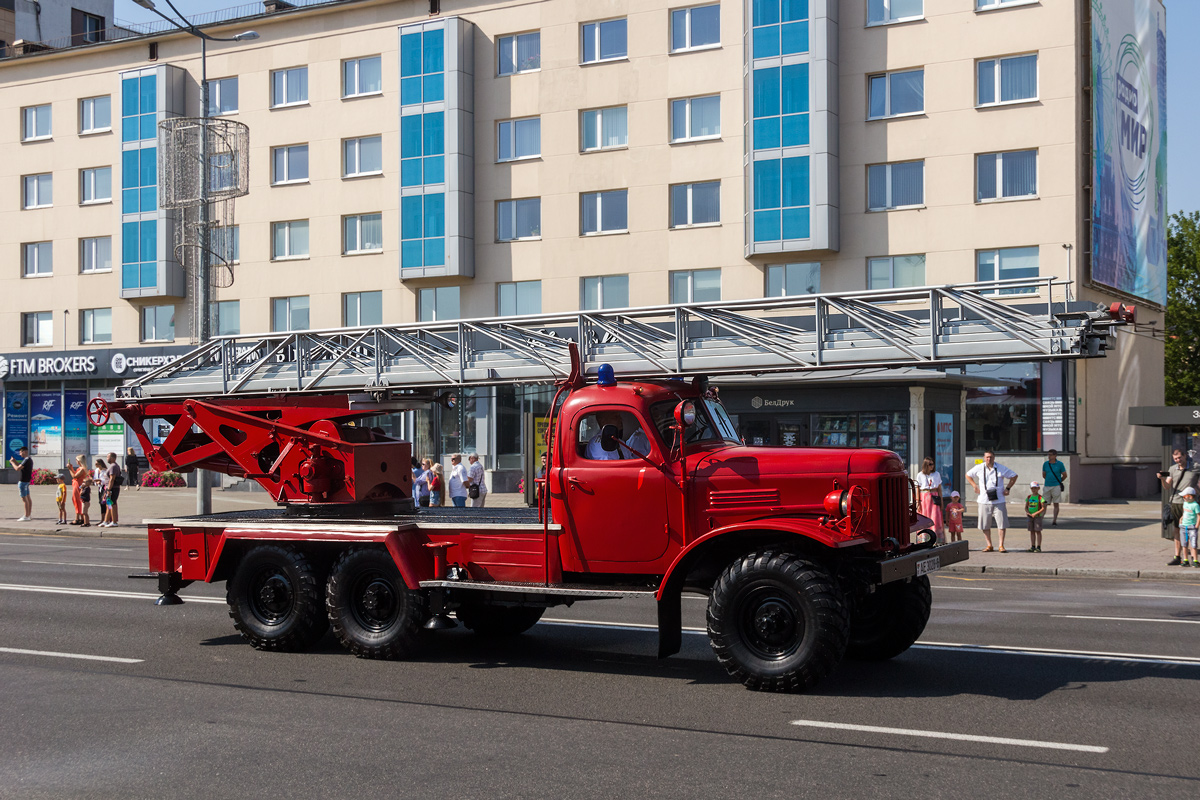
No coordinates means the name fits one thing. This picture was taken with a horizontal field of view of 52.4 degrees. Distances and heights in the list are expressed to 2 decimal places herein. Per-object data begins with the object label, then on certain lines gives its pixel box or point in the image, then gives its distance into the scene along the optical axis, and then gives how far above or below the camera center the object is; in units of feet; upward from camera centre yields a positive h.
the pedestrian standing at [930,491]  68.23 -4.47
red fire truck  29.53 -2.54
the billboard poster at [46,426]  157.58 -1.51
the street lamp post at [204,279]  81.20 +9.27
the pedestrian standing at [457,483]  83.10 -4.77
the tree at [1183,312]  193.67 +16.09
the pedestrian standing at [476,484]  83.25 -4.86
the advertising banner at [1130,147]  118.73 +28.35
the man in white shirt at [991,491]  71.36 -4.64
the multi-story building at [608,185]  115.14 +24.59
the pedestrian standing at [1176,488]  64.08 -4.25
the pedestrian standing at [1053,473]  83.97 -4.22
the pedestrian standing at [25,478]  100.83 -5.26
